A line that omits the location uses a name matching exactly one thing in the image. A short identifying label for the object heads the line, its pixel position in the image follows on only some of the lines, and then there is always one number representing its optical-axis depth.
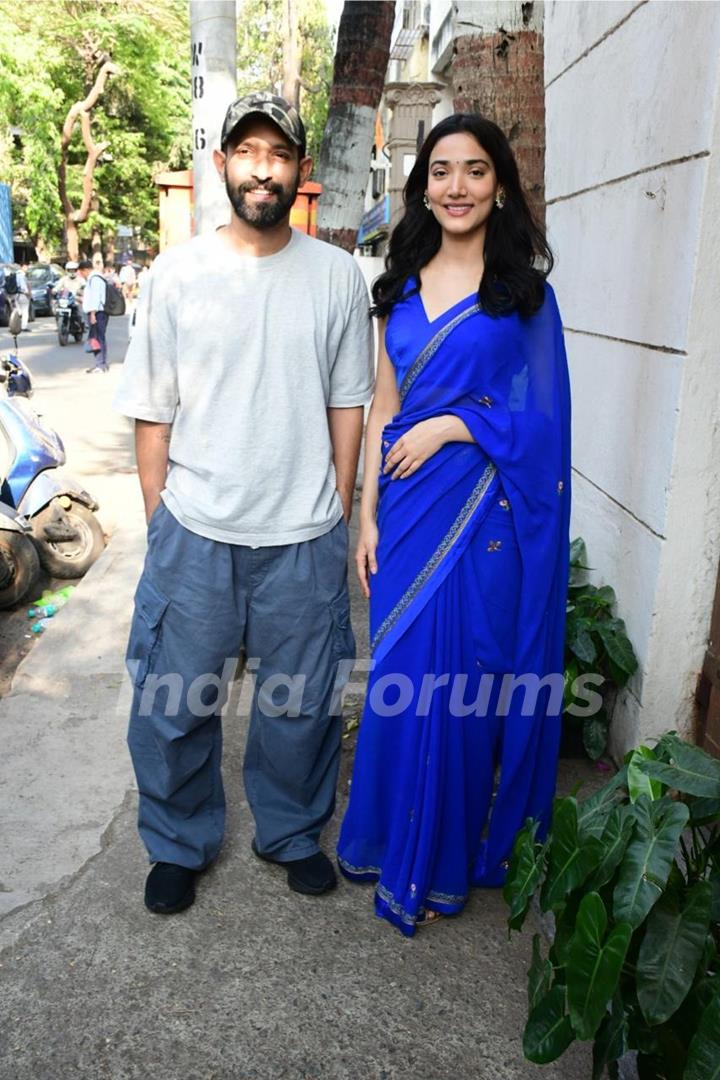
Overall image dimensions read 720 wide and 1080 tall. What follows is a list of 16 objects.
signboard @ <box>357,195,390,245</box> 19.91
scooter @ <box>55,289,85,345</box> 20.00
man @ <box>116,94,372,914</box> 2.49
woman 2.49
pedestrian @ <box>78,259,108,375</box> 16.48
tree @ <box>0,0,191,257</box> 29.00
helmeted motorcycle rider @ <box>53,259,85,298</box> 20.31
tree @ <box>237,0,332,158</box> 27.58
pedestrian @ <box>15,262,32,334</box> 23.78
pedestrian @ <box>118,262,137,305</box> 32.25
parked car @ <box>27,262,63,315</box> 28.52
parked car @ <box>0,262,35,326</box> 22.71
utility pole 5.81
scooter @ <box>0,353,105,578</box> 5.92
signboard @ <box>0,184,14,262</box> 34.22
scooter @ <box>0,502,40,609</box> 5.54
